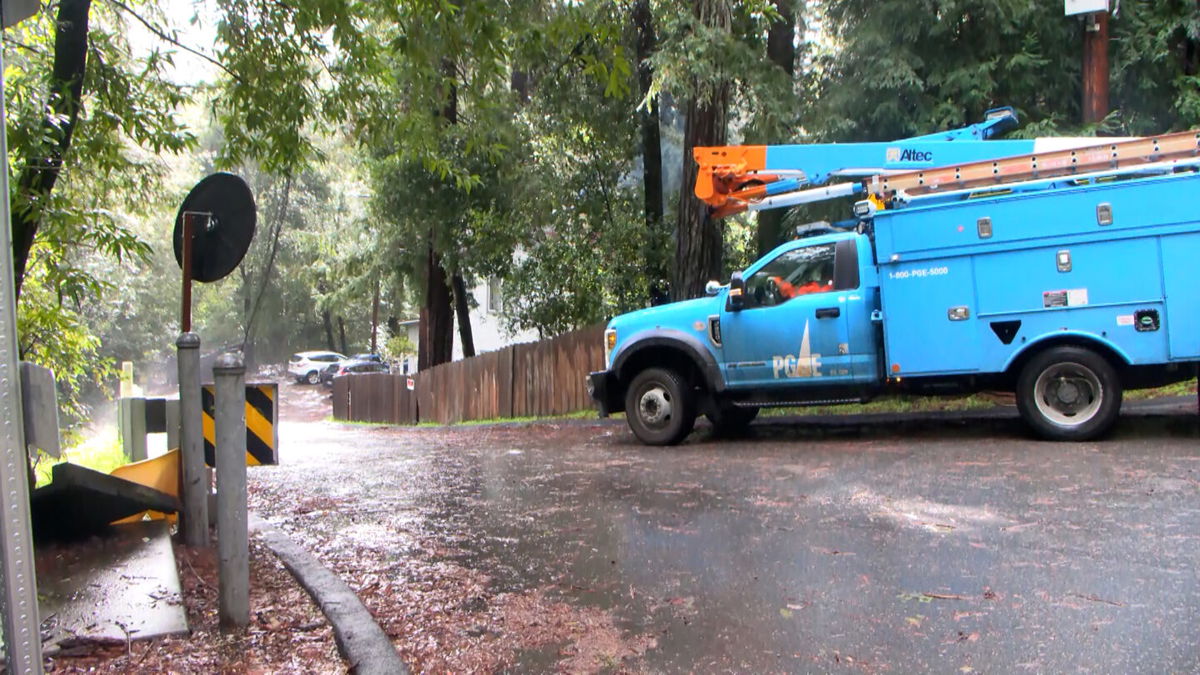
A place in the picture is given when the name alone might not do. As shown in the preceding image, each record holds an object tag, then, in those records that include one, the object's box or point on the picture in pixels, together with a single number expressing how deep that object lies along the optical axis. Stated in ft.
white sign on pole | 35.14
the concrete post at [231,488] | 13.51
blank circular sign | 18.60
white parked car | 157.99
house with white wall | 104.01
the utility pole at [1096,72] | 36.45
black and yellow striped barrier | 18.06
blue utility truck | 26.53
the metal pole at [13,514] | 7.00
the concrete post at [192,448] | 16.70
